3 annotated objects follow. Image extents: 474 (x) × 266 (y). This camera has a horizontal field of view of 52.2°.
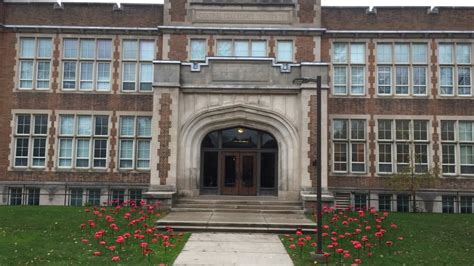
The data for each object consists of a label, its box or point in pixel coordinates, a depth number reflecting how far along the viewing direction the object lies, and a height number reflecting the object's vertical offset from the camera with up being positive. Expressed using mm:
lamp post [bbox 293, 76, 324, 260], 10805 -134
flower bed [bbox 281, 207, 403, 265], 10883 -1710
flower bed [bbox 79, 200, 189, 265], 10664 -1735
